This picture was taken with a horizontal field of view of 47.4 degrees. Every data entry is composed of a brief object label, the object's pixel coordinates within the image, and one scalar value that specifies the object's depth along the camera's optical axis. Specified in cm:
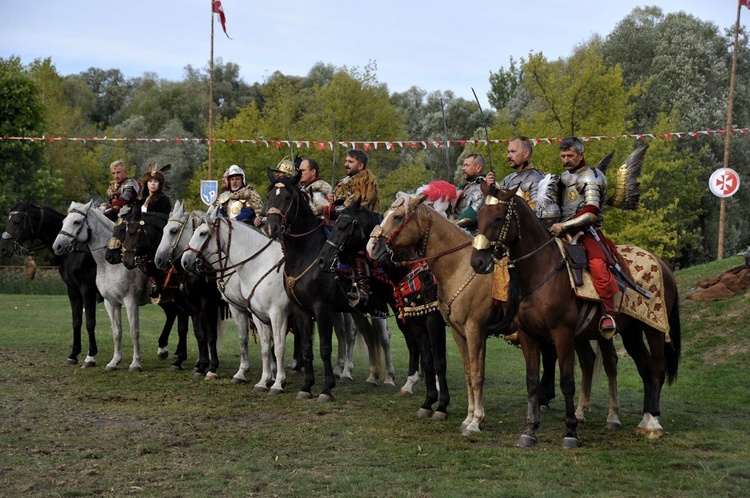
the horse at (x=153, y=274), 1320
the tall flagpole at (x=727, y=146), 2561
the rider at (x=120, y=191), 1435
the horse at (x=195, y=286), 1255
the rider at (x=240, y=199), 1373
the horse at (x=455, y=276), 905
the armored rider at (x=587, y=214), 834
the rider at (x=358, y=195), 1089
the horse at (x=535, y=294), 804
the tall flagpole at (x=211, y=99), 3183
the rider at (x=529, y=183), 890
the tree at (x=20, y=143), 3934
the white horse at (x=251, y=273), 1168
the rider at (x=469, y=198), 1041
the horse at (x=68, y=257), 1403
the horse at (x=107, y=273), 1362
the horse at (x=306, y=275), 1093
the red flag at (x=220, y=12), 3428
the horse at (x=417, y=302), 996
